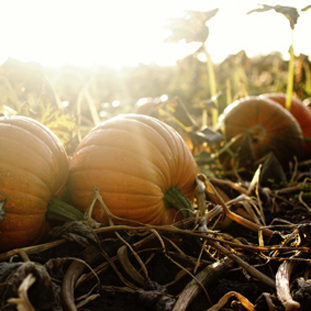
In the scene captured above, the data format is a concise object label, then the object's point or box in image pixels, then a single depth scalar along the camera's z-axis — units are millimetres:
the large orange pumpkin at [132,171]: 1551
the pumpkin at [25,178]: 1380
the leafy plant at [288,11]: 2523
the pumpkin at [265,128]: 3131
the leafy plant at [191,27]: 2732
